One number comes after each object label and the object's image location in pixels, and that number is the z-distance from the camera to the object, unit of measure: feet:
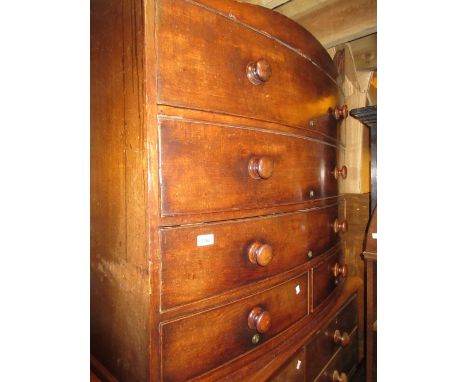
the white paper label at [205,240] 2.41
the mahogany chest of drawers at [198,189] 2.23
